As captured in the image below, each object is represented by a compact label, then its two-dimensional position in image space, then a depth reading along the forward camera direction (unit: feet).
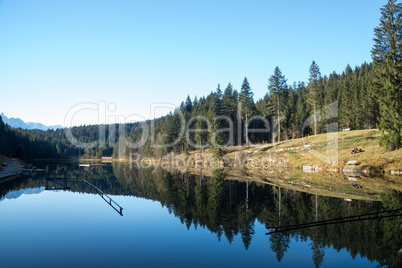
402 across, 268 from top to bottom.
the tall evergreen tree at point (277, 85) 233.14
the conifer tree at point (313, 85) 232.94
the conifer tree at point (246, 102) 263.70
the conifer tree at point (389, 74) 129.80
